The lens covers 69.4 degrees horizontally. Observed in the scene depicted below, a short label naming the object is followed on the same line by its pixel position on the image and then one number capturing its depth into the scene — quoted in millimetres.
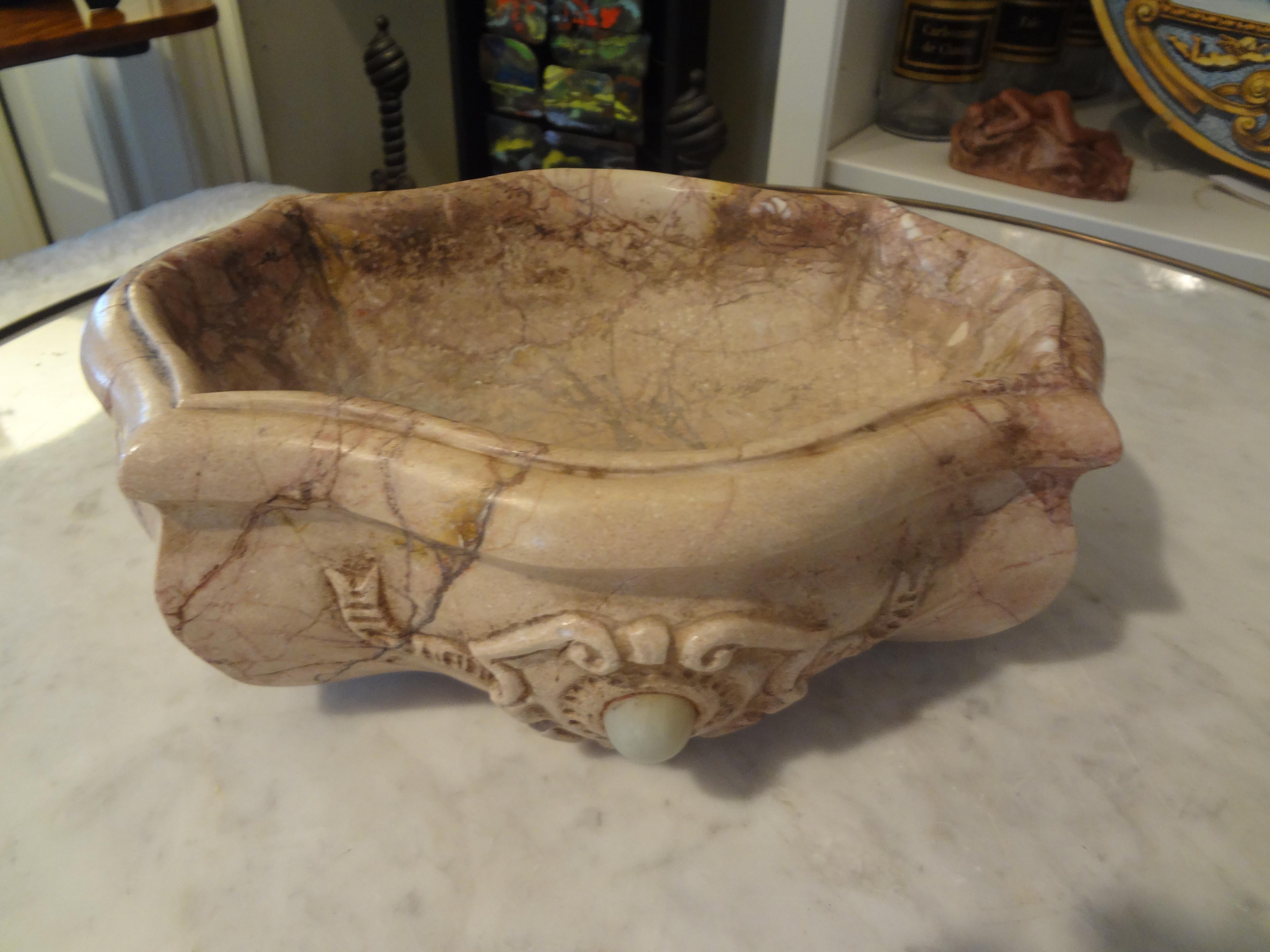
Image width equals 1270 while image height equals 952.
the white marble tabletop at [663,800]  611
